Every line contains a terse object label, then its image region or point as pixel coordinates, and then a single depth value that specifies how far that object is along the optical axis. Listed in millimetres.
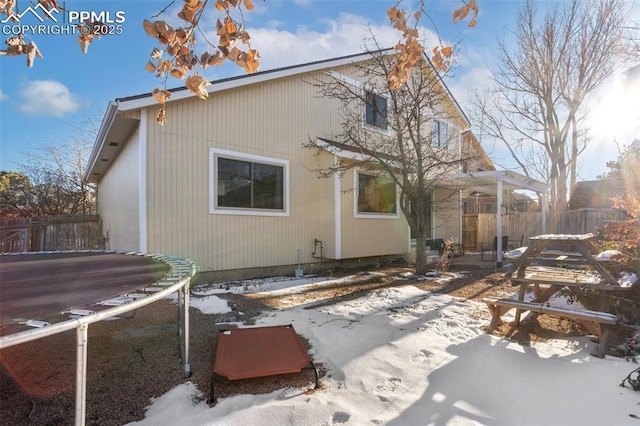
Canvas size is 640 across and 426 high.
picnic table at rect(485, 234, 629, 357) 3404
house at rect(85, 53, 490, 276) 6340
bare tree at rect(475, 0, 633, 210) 14234
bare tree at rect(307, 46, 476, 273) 7645
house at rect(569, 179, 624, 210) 17750
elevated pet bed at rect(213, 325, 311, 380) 2594
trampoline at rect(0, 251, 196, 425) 1333
